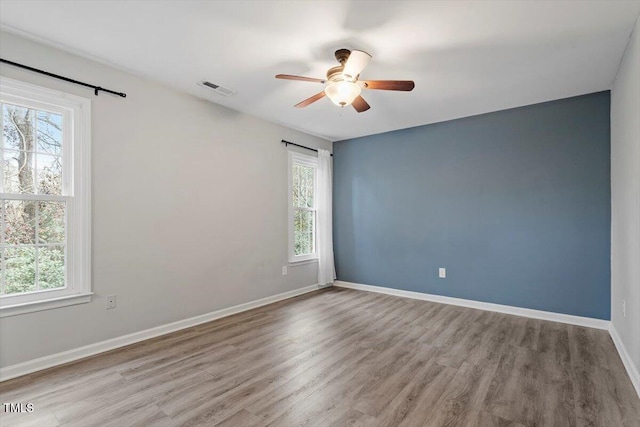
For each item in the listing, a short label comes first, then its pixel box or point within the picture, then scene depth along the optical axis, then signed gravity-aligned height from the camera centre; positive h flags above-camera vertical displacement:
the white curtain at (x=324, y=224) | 5.35 -0.17
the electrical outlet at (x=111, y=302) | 2.91 -0.80
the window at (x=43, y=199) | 2.47 +0.13
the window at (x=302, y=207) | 4.93 +0.11
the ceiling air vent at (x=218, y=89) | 3.31 +1.35
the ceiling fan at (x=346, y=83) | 2.60 +1.10
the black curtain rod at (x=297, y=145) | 4.80 +1.08
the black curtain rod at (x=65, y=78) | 2.43 +1.14
